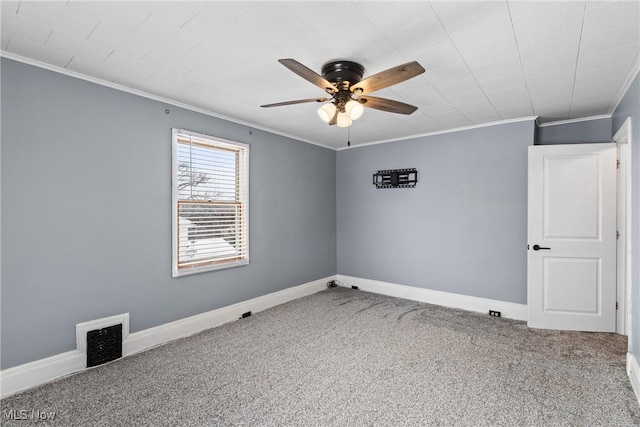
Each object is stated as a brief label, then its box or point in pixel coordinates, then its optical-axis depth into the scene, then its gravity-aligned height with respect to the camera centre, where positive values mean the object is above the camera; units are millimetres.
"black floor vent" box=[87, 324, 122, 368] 2607 -1149
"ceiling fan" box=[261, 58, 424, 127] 2146 +907
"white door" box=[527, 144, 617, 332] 3350 -235
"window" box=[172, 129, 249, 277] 3311 +124
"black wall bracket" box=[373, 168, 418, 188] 4664 +579
